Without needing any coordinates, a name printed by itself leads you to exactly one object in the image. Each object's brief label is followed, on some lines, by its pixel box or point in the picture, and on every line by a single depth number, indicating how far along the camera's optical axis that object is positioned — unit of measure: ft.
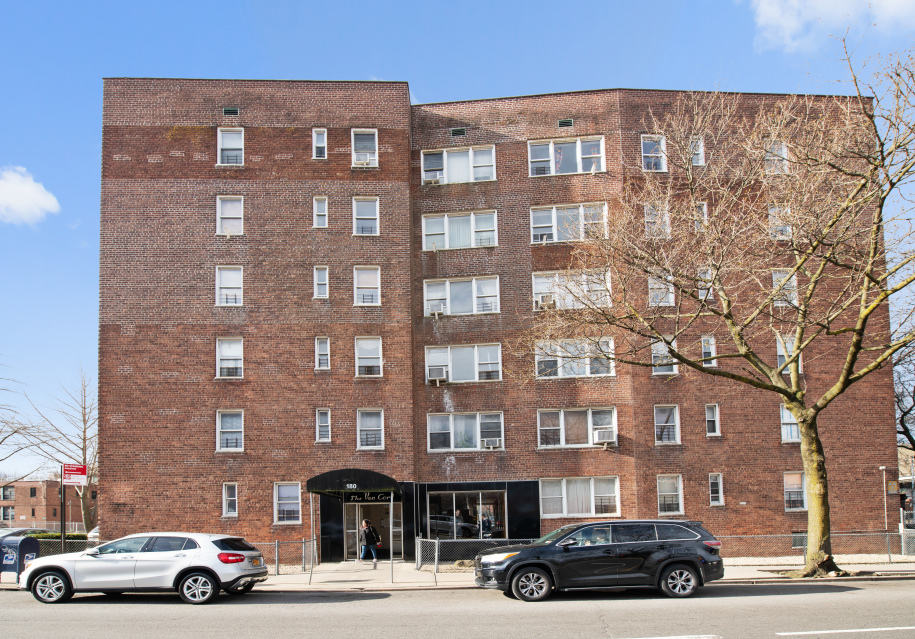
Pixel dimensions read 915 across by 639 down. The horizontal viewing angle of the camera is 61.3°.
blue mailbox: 62.90
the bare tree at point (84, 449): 129.80
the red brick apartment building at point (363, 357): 84.64
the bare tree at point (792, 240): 54.19
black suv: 50.29
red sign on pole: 65.00
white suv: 50.60
